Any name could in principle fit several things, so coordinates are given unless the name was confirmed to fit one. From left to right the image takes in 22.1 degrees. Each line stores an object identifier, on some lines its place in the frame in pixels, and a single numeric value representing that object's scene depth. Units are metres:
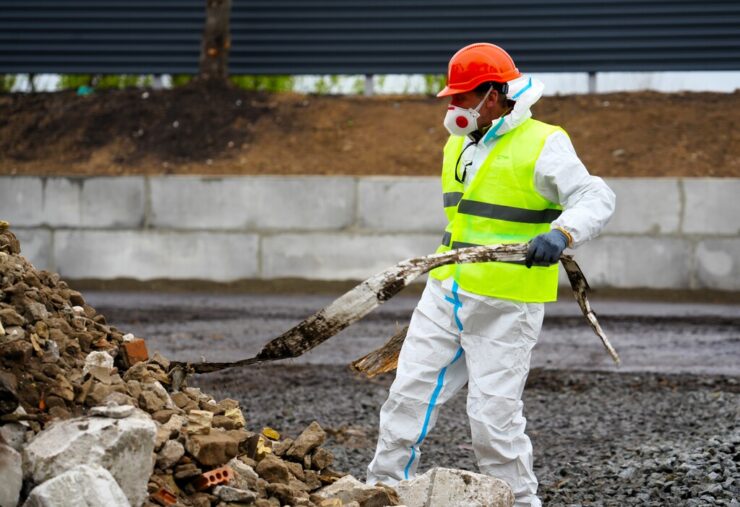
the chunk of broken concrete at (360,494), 6.94
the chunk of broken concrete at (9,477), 5.63
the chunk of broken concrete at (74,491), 5.50
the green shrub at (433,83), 28.07
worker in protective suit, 7.75
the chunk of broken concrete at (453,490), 7.08
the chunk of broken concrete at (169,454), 6.40
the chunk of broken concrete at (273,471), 7.04
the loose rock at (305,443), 7.62
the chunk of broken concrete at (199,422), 6.73
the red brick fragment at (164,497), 6.20
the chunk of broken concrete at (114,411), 6.15
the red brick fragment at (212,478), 6.48
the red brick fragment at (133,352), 7.61
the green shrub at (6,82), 30.02
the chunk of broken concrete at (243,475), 6.69
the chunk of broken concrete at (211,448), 6.53
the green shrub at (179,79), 29.02
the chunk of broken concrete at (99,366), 6.91
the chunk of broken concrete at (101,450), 5.83
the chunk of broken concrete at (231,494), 6.44
